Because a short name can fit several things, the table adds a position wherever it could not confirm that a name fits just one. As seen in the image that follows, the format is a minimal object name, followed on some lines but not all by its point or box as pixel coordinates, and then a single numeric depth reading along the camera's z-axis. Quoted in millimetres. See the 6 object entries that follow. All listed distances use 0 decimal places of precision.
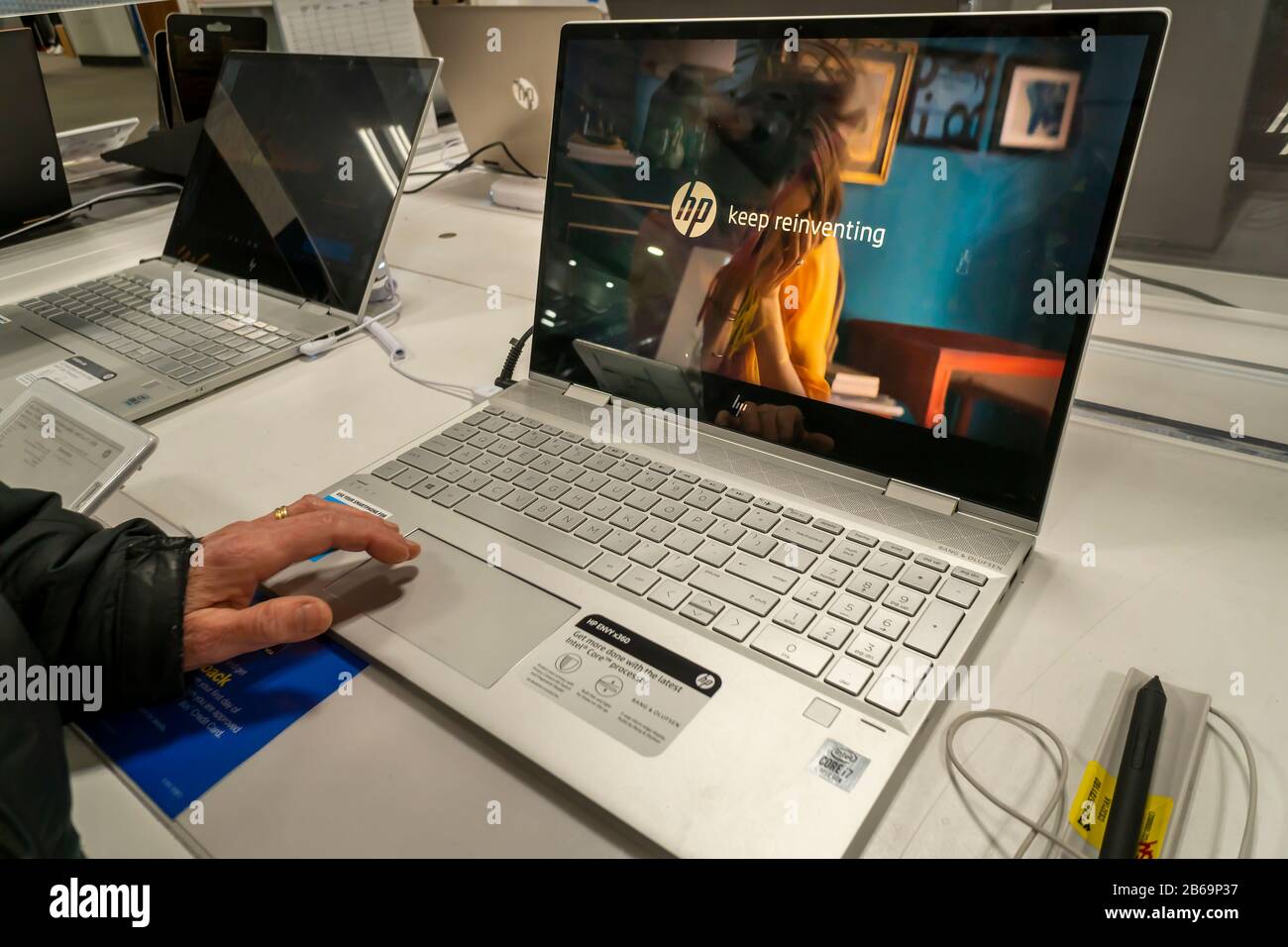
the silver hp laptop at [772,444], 483
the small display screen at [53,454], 686
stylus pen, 416
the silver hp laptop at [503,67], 1405
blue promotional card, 483
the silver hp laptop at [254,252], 968
